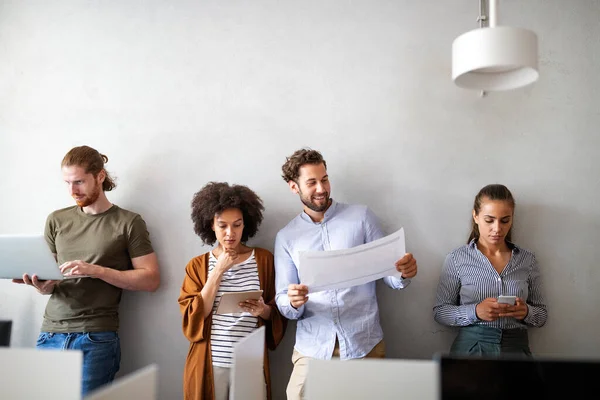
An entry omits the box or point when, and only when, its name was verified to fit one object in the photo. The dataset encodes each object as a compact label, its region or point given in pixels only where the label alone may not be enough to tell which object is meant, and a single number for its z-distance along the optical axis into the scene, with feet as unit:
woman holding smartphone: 8.96
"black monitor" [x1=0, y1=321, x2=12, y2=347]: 7.45
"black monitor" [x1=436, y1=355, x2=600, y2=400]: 4.08
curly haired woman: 9.32
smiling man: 8.95
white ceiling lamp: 6.28
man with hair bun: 9.78
